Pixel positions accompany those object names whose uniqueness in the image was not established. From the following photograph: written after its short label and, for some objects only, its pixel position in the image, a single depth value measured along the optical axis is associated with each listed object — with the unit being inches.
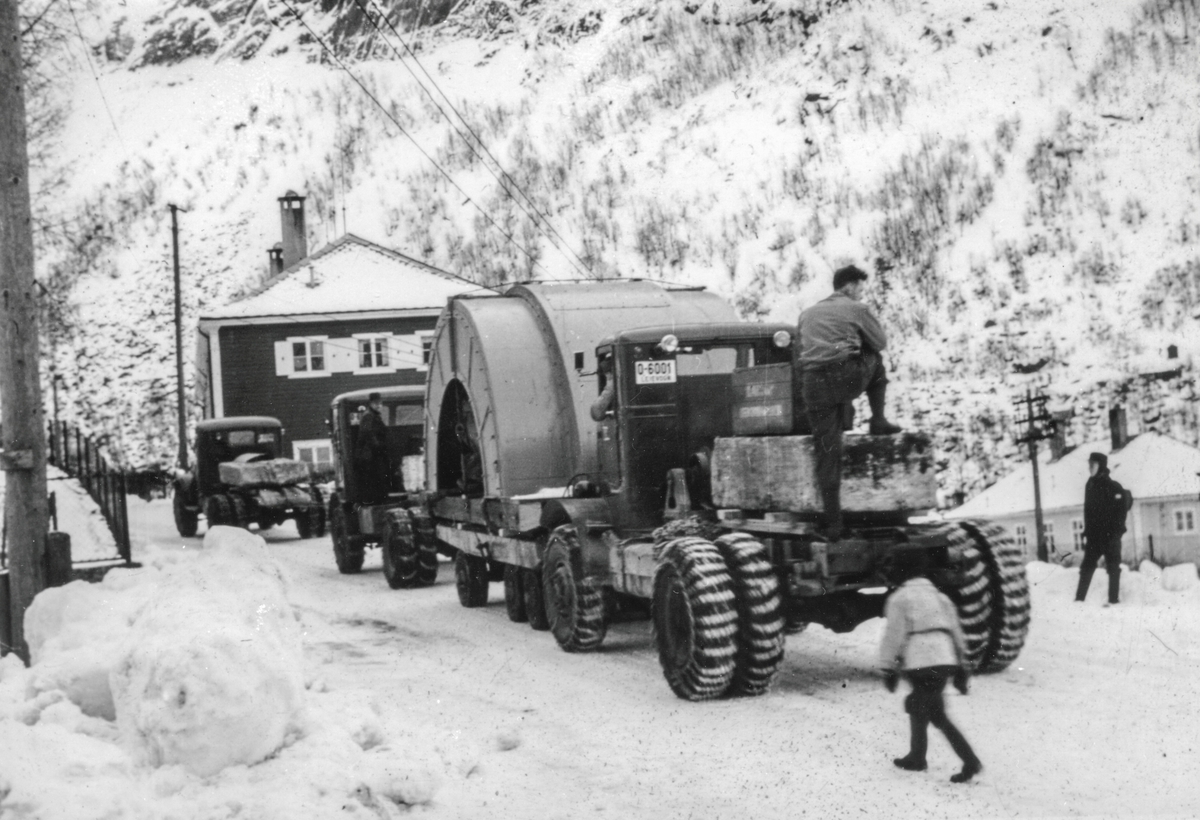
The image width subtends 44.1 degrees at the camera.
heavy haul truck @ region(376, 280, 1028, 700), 413.4
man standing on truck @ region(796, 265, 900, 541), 404.5
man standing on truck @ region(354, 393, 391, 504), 866.8
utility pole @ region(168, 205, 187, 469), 1949.6
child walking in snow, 310.7
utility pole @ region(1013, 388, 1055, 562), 1378.0
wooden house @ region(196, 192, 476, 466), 1973.4
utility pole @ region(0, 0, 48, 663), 464.8
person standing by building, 567.8
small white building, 1366.9
